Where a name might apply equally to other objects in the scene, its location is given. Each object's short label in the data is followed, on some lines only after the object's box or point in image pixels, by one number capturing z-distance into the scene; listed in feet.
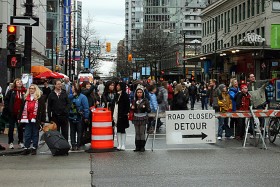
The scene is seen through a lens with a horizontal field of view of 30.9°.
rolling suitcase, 41.52
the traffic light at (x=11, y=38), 55.83
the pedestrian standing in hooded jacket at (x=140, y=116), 44.78
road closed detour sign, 46.68
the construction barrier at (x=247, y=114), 48.26
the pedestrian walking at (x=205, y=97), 100.77
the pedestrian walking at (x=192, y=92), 109.24
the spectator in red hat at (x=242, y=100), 53.01
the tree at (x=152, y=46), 245.04
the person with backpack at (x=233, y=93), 53.83
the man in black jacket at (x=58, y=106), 44.29
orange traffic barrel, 44.57
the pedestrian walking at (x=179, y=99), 62.28
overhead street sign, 53.47
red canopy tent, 117.13
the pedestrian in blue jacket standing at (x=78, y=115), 45.24
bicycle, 49.90
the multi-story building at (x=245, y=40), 149.26
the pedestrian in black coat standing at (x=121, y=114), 45.34
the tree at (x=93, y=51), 240.59
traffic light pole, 55.98
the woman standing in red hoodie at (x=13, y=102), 45.21
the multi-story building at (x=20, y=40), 93.98
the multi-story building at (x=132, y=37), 629.92
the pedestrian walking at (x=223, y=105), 53.92
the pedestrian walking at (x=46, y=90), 82.49
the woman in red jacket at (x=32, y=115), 42.42
